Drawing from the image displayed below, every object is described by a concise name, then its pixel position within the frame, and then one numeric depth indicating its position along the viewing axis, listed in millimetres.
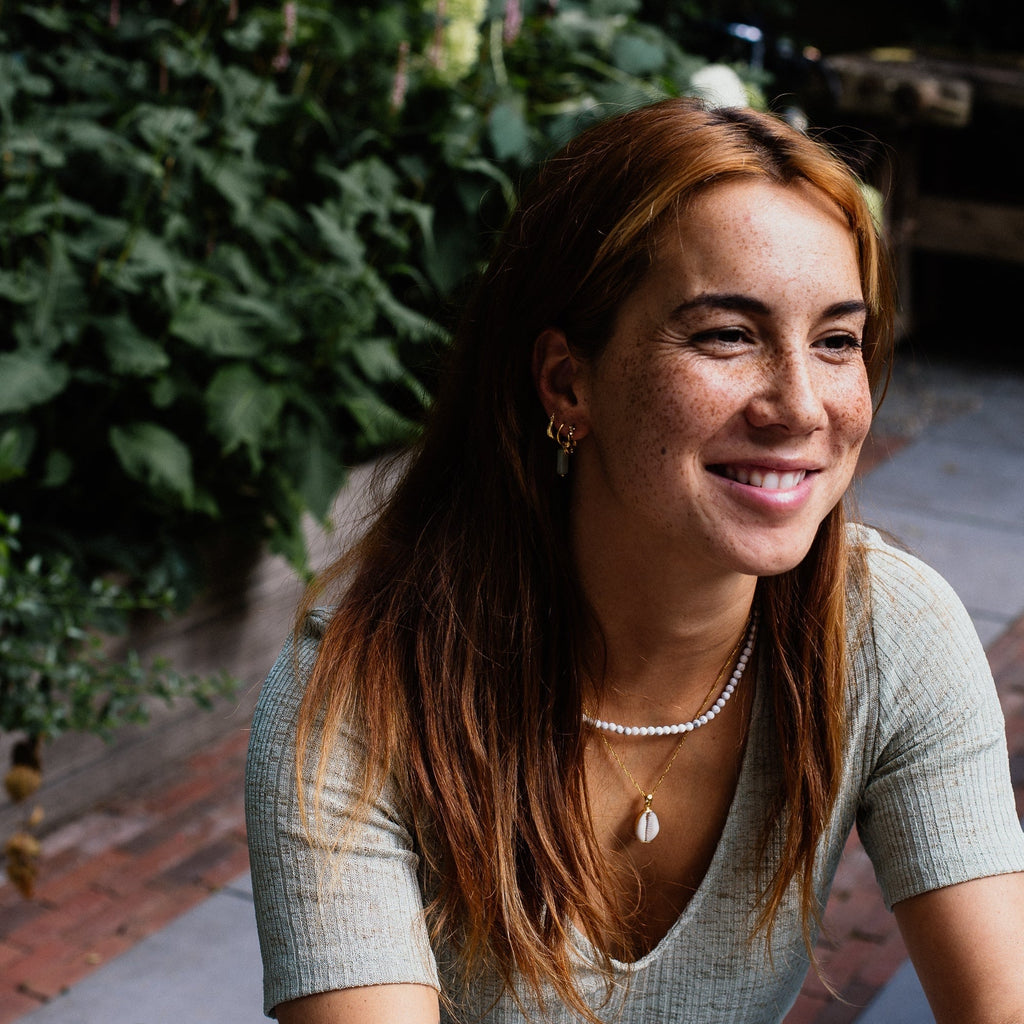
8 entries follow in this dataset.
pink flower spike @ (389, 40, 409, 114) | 3680
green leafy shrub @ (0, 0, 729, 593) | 3195
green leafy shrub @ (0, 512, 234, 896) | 2916
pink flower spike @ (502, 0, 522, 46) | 4012
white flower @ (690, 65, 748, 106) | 4246
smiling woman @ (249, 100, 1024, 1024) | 1520
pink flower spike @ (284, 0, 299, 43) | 3432
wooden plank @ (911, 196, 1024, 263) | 7270
